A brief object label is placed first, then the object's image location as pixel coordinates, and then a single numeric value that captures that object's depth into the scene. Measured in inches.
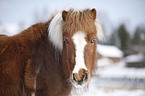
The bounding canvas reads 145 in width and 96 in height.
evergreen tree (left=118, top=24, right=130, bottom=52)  1755.7
